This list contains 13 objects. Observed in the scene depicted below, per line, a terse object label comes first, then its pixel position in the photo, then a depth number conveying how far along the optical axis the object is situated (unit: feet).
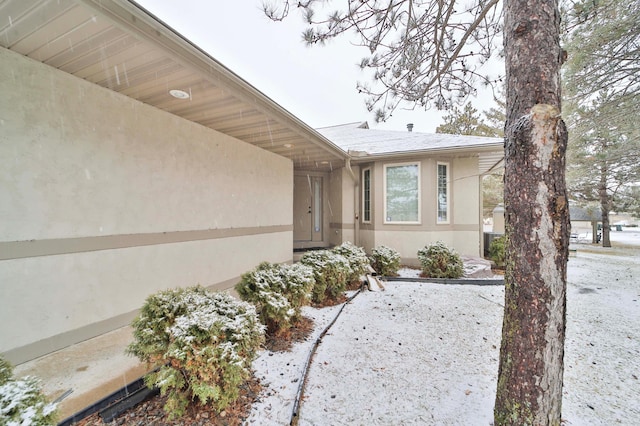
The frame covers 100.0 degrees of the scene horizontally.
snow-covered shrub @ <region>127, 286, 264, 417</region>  6.16
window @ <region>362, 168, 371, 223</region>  26.43
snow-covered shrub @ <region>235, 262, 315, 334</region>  10.28
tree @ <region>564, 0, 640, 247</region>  16.02
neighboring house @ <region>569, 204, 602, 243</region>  47.96
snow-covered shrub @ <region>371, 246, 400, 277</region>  20.36
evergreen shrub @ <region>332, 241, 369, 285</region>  17.38
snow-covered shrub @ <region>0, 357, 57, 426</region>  4.18
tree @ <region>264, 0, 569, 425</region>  5.19
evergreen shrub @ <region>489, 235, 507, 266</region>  23.20
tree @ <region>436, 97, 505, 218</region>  52.80
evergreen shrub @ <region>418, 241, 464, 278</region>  19.85
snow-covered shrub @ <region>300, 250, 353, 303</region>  14.40
